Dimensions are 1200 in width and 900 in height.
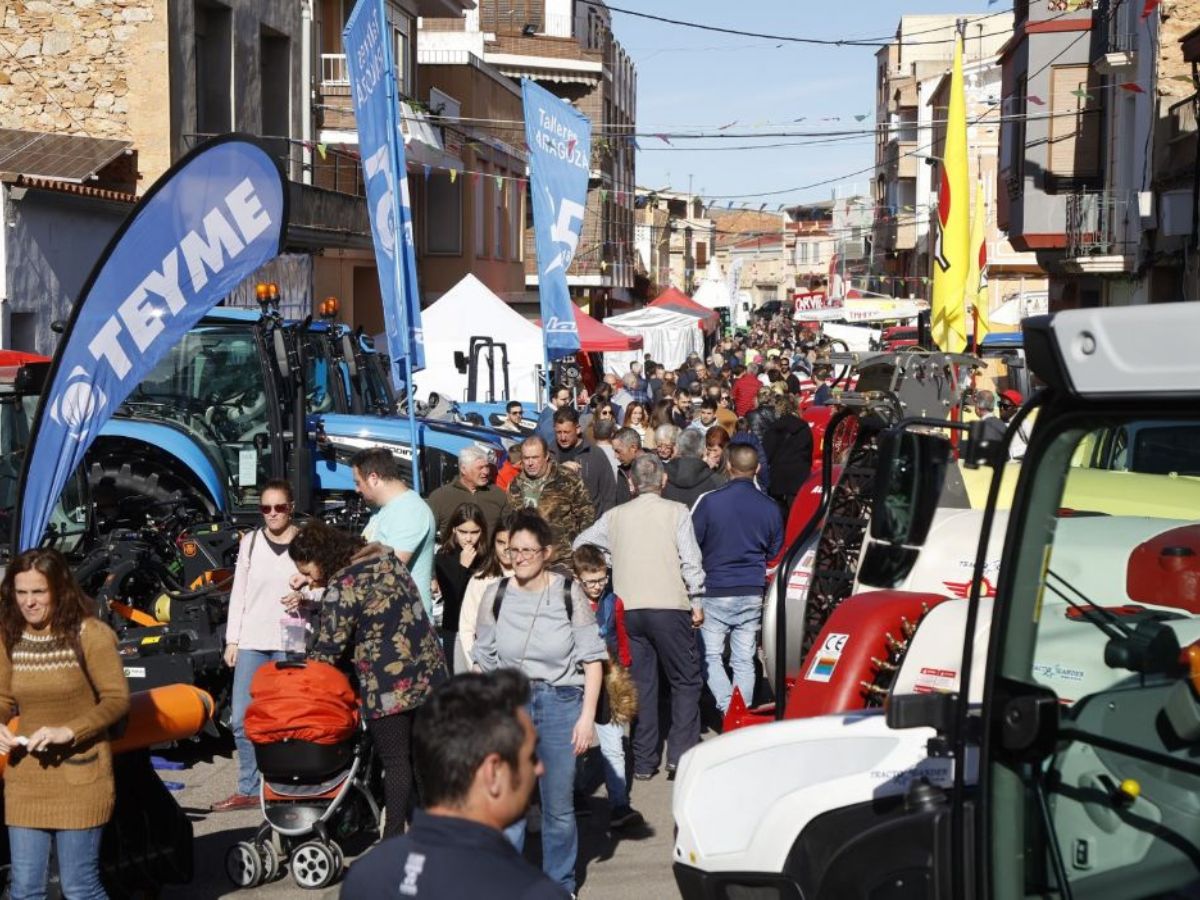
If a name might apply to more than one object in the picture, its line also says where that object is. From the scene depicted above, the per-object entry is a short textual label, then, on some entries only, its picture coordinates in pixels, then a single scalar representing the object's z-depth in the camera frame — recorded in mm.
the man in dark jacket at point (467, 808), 3041
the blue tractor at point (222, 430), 12336
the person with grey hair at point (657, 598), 9000
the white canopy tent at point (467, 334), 23922
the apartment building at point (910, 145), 69375
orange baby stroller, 7027
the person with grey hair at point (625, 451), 13406
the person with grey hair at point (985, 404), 14953
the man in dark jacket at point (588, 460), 13156
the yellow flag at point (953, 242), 14797
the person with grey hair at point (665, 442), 13812
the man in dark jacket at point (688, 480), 11938
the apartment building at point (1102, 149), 25188
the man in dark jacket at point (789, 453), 15547
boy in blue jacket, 7969
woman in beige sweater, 5742
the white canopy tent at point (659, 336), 37188
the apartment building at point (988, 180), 47844
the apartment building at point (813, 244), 140750
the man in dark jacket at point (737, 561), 9719
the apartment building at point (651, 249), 73812
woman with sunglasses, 8211
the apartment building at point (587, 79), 49906
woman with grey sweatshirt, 6664
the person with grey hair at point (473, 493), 10641
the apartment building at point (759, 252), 166750
